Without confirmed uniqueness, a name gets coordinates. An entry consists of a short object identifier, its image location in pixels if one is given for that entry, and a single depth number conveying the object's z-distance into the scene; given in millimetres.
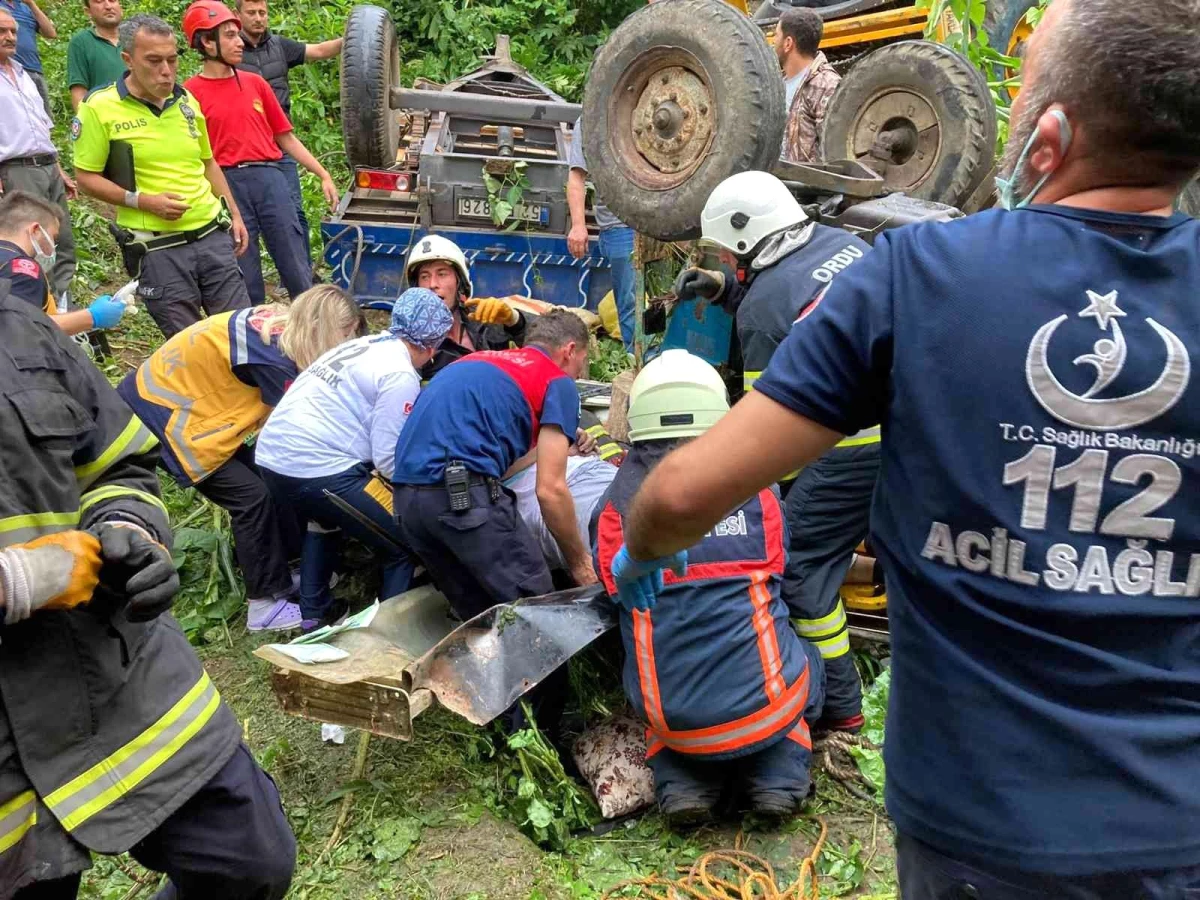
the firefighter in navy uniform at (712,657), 3135
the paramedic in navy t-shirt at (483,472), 3686
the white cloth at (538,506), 4121
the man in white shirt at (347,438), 4133
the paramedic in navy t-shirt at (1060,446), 1184
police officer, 5316
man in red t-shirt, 6207
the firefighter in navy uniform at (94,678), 1889
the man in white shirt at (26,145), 5895
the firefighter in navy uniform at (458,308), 5051
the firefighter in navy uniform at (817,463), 3605
